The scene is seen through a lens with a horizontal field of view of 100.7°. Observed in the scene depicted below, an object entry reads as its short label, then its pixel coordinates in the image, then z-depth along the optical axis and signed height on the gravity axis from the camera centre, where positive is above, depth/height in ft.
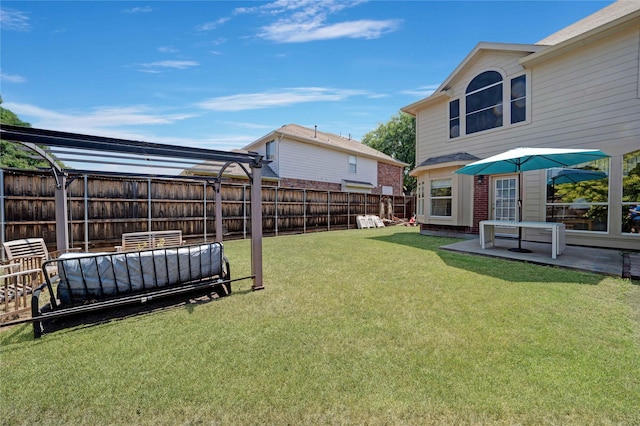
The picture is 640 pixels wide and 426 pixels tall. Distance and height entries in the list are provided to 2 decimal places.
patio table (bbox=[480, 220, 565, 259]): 21.31 -2.59
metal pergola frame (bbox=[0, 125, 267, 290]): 10.11 +2.58
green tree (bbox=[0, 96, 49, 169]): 76.35 +15.48
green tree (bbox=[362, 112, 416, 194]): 107.10 +27.27
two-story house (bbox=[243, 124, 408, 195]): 58.03 +10.88
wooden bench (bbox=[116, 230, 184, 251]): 23.43 -3.22
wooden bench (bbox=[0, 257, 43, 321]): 11.16 -4.46
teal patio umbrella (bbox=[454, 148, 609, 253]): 20.25 +3.71
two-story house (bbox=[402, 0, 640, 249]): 23.72 +8.58
